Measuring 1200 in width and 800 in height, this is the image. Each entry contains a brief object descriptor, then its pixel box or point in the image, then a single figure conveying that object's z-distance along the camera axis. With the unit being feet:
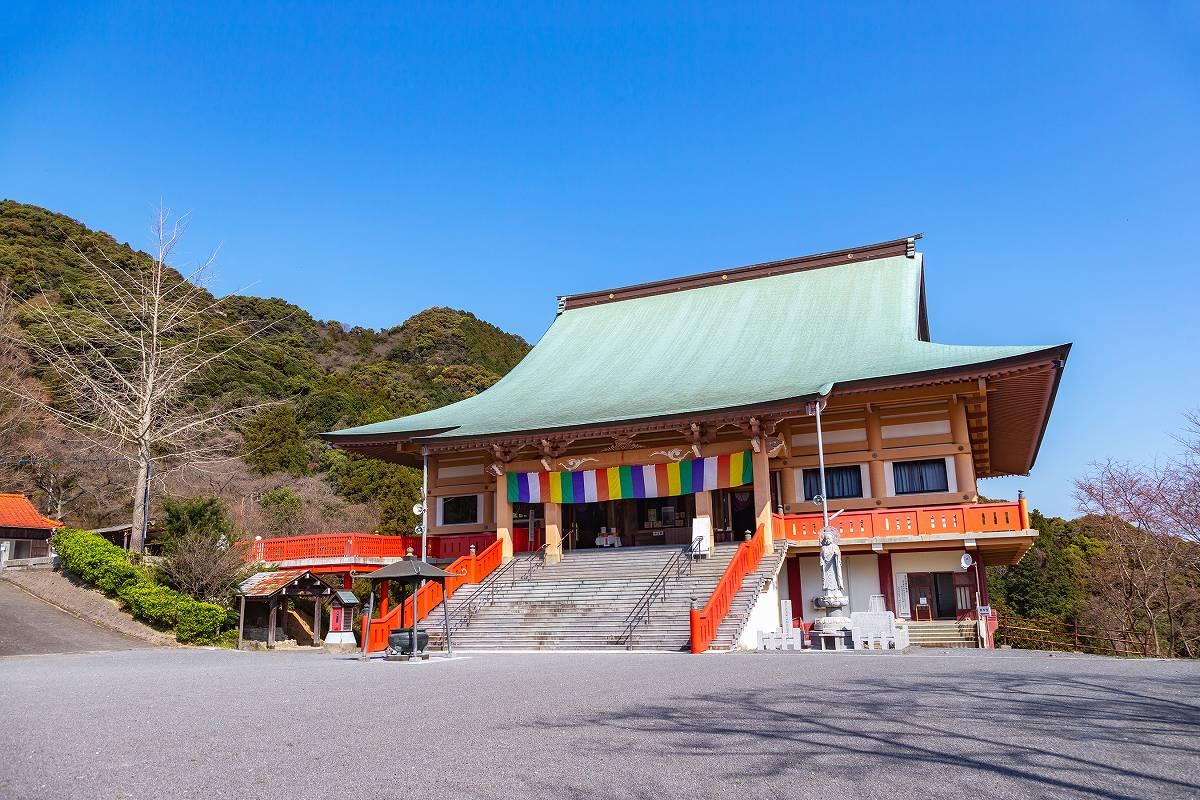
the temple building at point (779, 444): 67.87
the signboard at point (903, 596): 71.05
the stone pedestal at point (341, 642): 70.08
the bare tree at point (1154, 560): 93.97
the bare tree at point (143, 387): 82.99
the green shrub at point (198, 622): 70.85
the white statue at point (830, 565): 57.98
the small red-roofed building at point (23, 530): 100.12
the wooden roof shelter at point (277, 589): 72.13
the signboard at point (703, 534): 69.21
